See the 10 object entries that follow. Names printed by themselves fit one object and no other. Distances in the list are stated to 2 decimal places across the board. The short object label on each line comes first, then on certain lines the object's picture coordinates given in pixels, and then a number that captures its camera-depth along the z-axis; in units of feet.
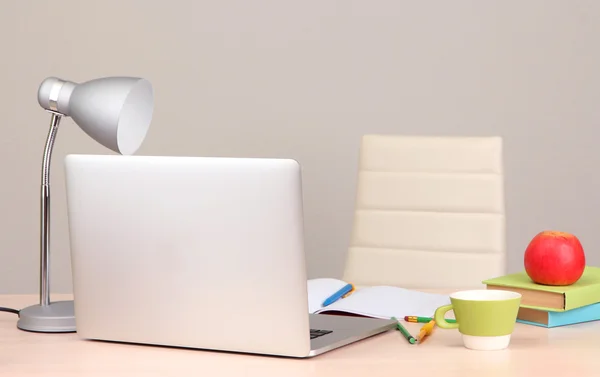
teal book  7.60
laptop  6.89
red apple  7.61
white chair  10.42
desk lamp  7.63
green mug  7.03
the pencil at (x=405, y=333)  7.25
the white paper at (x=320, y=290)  8.13
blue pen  8.19
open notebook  7.92
